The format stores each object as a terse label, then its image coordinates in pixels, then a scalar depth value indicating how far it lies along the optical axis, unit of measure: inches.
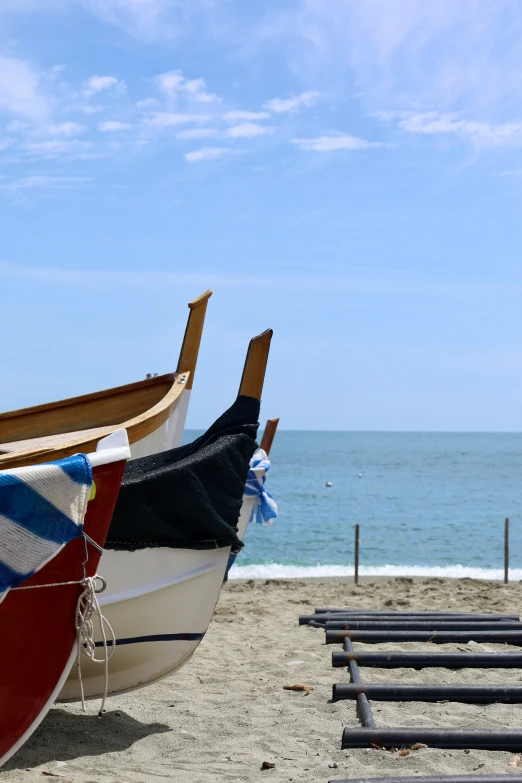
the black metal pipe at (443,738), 179.0
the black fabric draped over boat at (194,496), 186.5
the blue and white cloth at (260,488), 311.4
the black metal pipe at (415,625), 315.6
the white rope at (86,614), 144.6
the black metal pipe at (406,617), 338.0
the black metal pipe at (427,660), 260.4
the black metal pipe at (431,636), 301.1
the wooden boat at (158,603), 189.8
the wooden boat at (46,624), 137.3
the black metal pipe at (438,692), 218.4
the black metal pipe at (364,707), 194.1
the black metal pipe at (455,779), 147.7
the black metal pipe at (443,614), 352.2
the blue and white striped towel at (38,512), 124.2
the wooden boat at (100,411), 329.4
